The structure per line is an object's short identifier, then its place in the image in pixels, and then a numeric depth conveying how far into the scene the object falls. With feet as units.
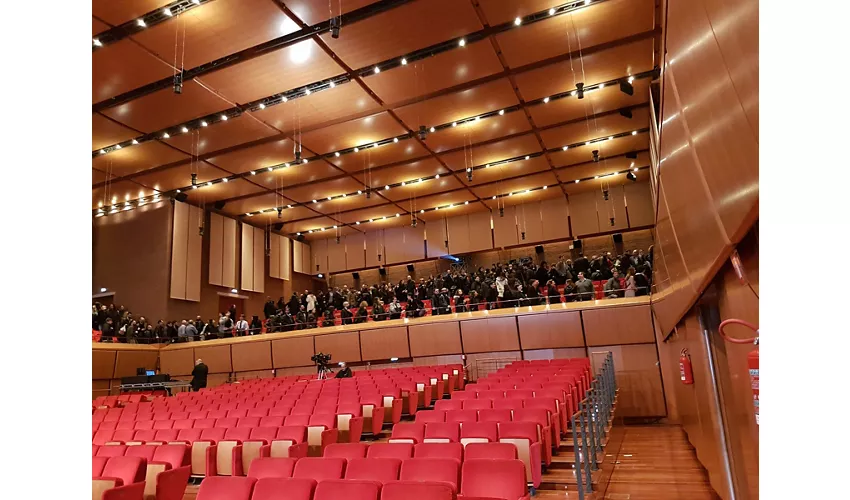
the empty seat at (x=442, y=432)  13.92
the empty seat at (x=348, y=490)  8.63
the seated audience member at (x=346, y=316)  45.52
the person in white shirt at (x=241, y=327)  48.24
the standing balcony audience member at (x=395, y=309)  43.87
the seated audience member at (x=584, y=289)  37.35
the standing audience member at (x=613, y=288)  37.01
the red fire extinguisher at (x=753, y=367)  5.11
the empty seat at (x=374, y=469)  10.30
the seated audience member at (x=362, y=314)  45.10
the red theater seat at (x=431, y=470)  10.12
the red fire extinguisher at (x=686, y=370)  16.46
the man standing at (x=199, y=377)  37.99
